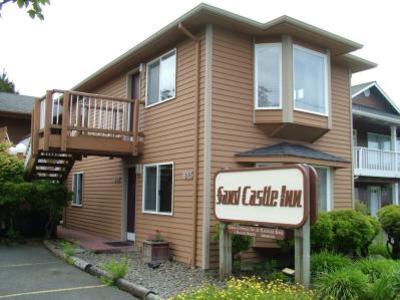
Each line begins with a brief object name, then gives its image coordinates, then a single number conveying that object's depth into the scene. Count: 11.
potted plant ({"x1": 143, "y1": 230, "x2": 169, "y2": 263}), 10.57
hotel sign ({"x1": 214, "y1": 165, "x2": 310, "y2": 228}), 7.13
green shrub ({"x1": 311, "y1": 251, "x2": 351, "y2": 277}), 8.31
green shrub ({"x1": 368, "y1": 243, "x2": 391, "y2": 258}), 11.44
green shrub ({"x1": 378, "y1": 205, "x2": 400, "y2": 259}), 10.75
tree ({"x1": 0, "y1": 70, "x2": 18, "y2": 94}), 49.83
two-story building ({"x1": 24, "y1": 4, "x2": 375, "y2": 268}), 10.34
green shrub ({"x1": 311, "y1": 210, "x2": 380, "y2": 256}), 9.49
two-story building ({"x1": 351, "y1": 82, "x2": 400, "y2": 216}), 20.27
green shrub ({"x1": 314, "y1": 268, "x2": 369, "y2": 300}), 6.44
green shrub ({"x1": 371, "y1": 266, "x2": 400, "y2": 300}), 6.23
